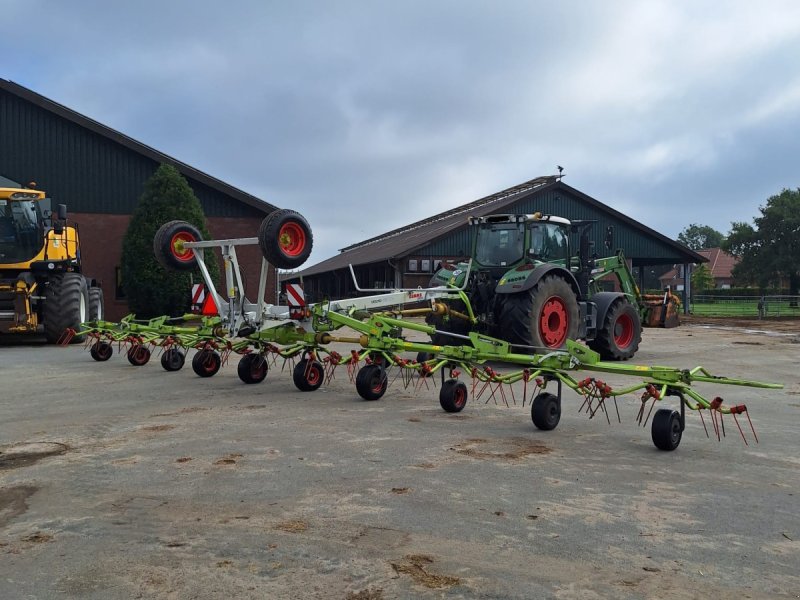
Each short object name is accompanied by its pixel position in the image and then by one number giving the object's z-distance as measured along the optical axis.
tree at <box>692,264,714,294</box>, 77.69
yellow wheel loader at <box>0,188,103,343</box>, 15.38
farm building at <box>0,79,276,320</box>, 24.77
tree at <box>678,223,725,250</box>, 139.12
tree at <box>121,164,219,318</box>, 22.72
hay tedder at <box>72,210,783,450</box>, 6.64
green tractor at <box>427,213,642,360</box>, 11.36
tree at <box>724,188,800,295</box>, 54.29
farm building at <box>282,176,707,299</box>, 31.28
